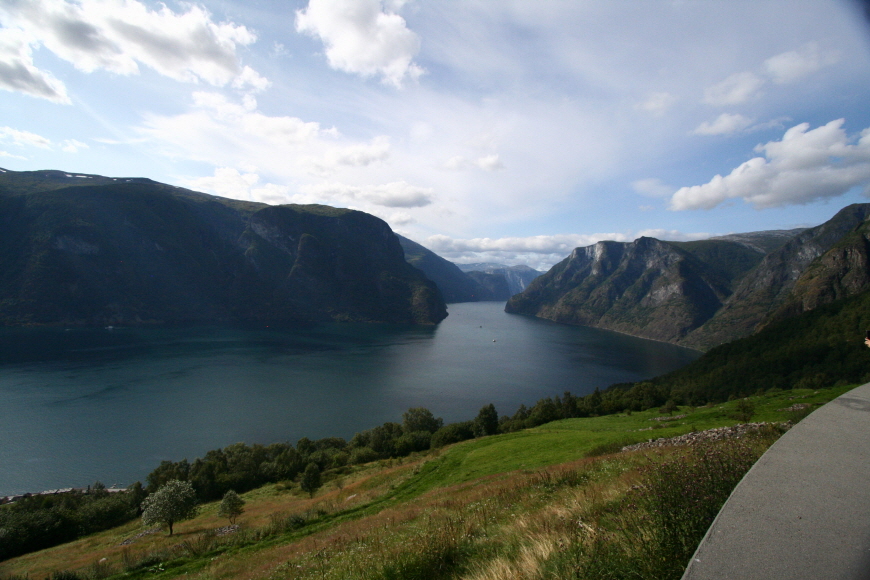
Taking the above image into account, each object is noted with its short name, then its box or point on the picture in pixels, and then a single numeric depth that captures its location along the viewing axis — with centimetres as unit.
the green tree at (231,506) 2820
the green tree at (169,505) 2656
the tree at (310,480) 3666
